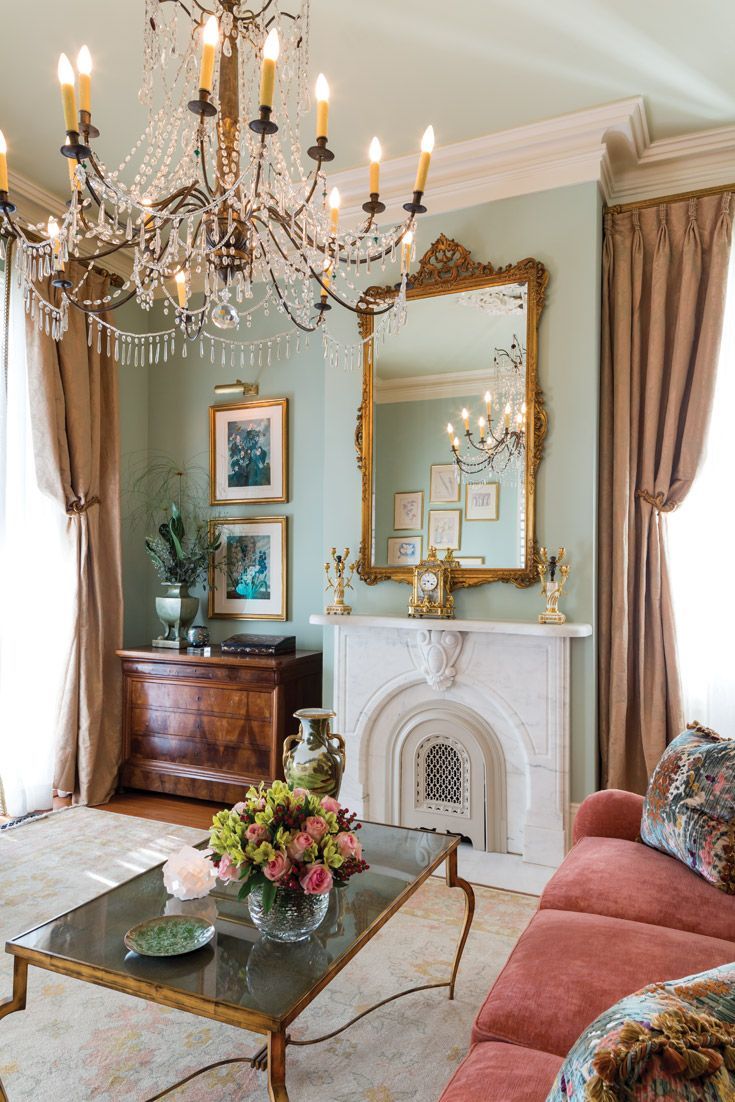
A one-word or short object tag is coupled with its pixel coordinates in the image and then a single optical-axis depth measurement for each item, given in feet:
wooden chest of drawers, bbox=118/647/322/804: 12.36
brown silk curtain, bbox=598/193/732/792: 10.50
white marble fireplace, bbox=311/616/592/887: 10.35
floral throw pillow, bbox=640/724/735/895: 6.31
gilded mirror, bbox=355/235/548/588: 10.97
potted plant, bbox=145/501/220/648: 13.80
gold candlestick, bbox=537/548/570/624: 10.41
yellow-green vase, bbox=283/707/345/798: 7.13
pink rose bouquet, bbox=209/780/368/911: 5.11
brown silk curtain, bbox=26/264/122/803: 12.46
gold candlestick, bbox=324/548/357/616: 11.88
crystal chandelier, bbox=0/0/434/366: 5.69
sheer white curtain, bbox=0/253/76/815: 12.07
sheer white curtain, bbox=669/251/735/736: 10.46
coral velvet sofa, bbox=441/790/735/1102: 4.04
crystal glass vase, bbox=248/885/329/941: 5.28
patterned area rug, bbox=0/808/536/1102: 5.80
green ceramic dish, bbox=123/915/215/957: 5.02
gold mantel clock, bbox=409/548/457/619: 11.14
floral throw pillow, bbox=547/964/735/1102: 2.06
